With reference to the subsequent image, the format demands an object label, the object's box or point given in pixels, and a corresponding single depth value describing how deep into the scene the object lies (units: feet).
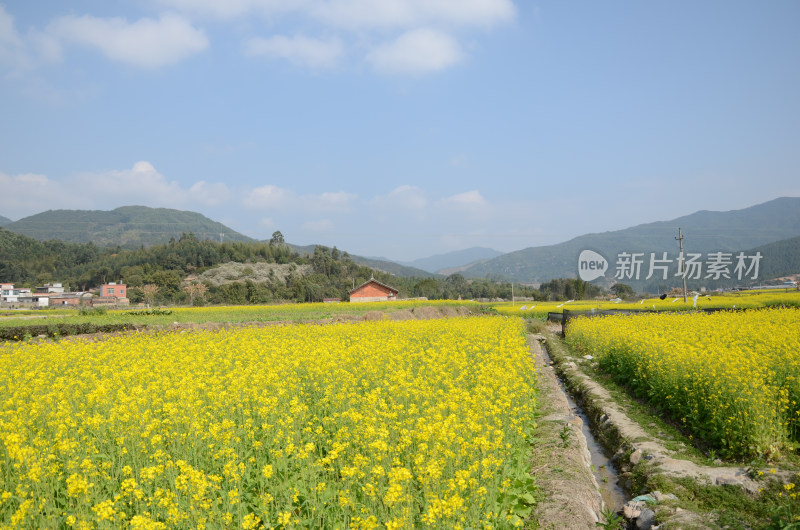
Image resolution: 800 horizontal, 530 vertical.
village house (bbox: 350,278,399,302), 241.14
